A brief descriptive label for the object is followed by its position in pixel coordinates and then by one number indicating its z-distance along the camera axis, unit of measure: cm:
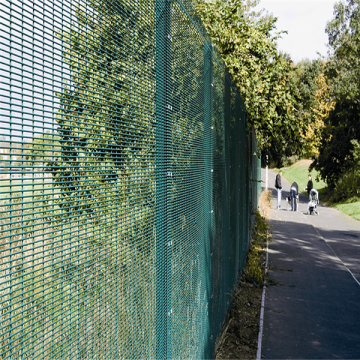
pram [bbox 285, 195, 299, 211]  2340
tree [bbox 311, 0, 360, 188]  2819
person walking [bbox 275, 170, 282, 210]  2275
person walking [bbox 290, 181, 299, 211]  2192
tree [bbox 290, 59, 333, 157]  5144
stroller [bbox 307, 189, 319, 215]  2077
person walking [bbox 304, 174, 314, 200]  2556
